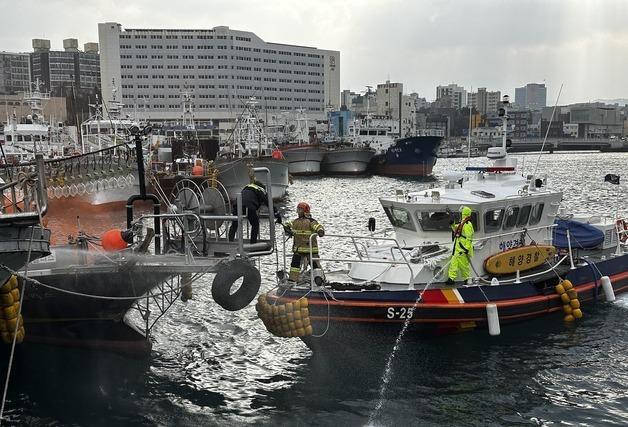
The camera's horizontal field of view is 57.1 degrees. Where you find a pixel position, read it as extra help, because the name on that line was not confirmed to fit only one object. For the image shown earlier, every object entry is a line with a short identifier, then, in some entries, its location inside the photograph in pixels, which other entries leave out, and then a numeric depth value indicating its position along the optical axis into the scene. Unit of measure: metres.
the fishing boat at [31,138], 53.63
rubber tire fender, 10.57
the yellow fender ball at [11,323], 11.38
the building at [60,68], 193.00
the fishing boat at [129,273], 10.59
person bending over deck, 11.80
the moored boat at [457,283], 12.61
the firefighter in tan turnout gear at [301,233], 12.71
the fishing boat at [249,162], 43.38
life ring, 19.11
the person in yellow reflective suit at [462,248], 12.98
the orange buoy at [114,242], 11.49
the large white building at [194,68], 150.50
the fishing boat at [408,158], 78.81
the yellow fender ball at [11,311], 11.26
